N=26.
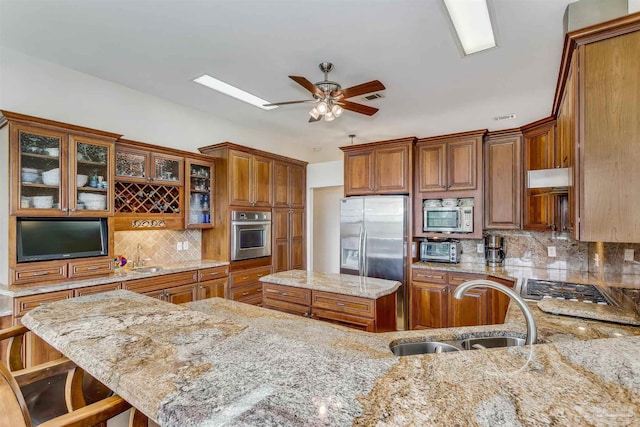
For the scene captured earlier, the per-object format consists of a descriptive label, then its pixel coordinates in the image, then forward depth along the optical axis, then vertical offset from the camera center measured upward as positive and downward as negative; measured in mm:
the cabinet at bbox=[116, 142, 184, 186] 3400 +590
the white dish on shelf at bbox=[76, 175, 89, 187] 2928 +352
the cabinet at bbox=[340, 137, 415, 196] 4137 +683
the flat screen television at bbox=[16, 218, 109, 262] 2646 -195
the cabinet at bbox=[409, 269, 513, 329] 3396 -1006
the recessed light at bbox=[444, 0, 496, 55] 2164 +1463
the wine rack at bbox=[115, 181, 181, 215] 3459 +213
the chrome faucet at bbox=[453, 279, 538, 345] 1260 -331
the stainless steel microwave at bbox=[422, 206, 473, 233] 3885 -36
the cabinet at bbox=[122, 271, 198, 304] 3178 -758
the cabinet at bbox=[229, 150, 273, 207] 4238 +532
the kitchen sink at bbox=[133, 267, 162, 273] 3365 -586
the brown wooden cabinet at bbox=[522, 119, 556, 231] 3246 +571
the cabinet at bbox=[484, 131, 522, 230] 3701 +439
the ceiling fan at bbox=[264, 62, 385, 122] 2674 +1102
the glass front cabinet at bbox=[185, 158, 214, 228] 3995 +307
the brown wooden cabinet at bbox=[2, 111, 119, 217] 2574 +441
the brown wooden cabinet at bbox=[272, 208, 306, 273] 4910 -380
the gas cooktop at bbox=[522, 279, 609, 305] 2214 -593
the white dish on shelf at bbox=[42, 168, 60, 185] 2754 +357
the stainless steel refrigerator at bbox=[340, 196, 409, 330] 4000 -301
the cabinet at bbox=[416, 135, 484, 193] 3877 +684
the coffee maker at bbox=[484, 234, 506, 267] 3910 -440
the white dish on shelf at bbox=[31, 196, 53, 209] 2676 +131
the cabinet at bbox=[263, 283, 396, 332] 2426 -757
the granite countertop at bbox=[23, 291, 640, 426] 628 -402
